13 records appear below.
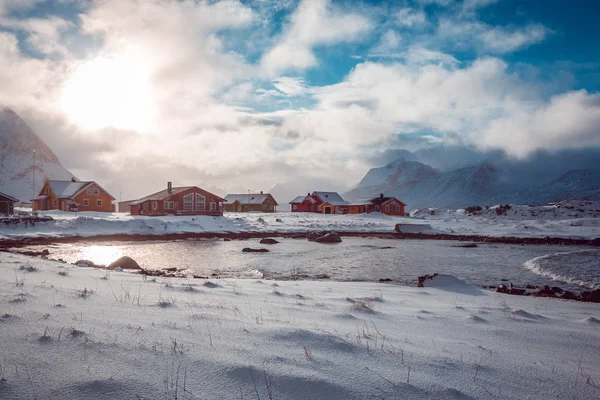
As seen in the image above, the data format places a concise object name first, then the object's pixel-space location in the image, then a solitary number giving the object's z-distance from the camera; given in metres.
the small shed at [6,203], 43.86
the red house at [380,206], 73.25
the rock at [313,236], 28.82
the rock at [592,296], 8.66
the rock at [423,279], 10.05
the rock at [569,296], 9.13
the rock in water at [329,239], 27.02
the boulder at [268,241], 25.26
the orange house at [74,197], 52.95
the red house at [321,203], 77.31
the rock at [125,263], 13.00
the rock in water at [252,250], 20.12
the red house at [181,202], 48.84
